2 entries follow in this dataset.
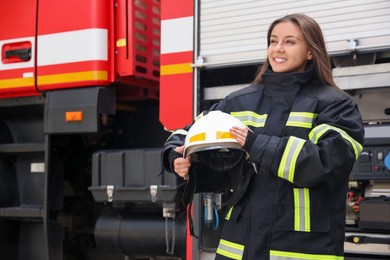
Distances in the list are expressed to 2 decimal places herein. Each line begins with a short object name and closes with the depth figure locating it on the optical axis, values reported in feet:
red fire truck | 8.85
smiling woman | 5.29
